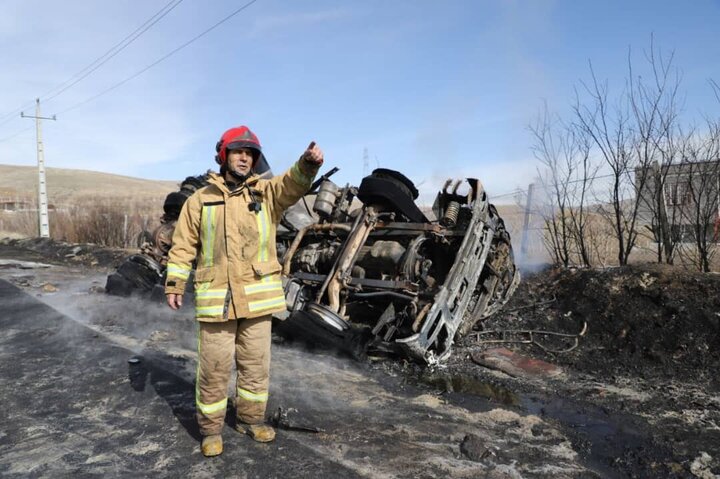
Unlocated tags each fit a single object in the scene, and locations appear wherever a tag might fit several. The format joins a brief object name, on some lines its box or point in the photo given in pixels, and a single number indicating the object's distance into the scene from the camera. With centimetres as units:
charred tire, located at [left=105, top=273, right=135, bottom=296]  789
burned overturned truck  507
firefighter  293
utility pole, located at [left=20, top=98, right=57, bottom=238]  2297
